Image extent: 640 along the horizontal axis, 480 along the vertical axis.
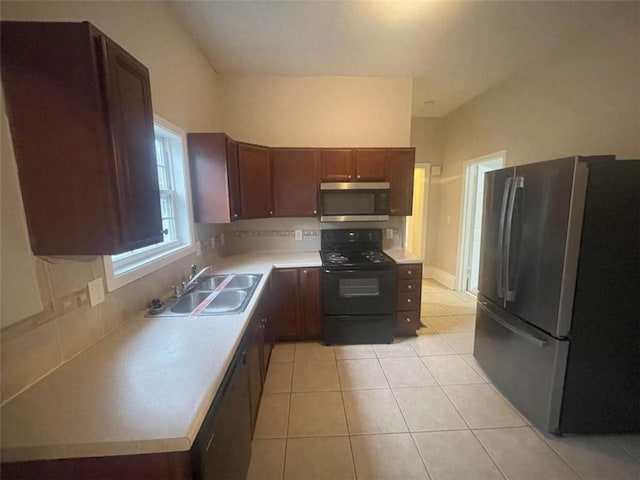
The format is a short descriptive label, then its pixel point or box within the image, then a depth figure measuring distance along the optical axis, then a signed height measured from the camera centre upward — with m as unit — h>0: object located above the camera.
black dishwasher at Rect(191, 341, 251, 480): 0.89 -0.87
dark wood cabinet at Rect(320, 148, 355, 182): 3.08 +0.47
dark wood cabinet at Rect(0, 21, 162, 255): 0.91 +0.26
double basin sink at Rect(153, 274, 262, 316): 1.66 -0.62
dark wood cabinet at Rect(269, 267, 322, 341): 2.84 -1.01
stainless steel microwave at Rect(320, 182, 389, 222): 3.06 +0.04
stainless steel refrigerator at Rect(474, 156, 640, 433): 1.57 -0.53
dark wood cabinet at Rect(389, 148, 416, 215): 3.14 +0.29
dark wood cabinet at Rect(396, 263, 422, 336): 2.95 -1.01
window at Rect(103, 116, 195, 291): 1.92 +0.08
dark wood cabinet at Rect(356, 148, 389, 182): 3.10 +0.46
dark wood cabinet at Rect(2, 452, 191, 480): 0.80 -0.75
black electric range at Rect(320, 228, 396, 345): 2.82 -0.97
